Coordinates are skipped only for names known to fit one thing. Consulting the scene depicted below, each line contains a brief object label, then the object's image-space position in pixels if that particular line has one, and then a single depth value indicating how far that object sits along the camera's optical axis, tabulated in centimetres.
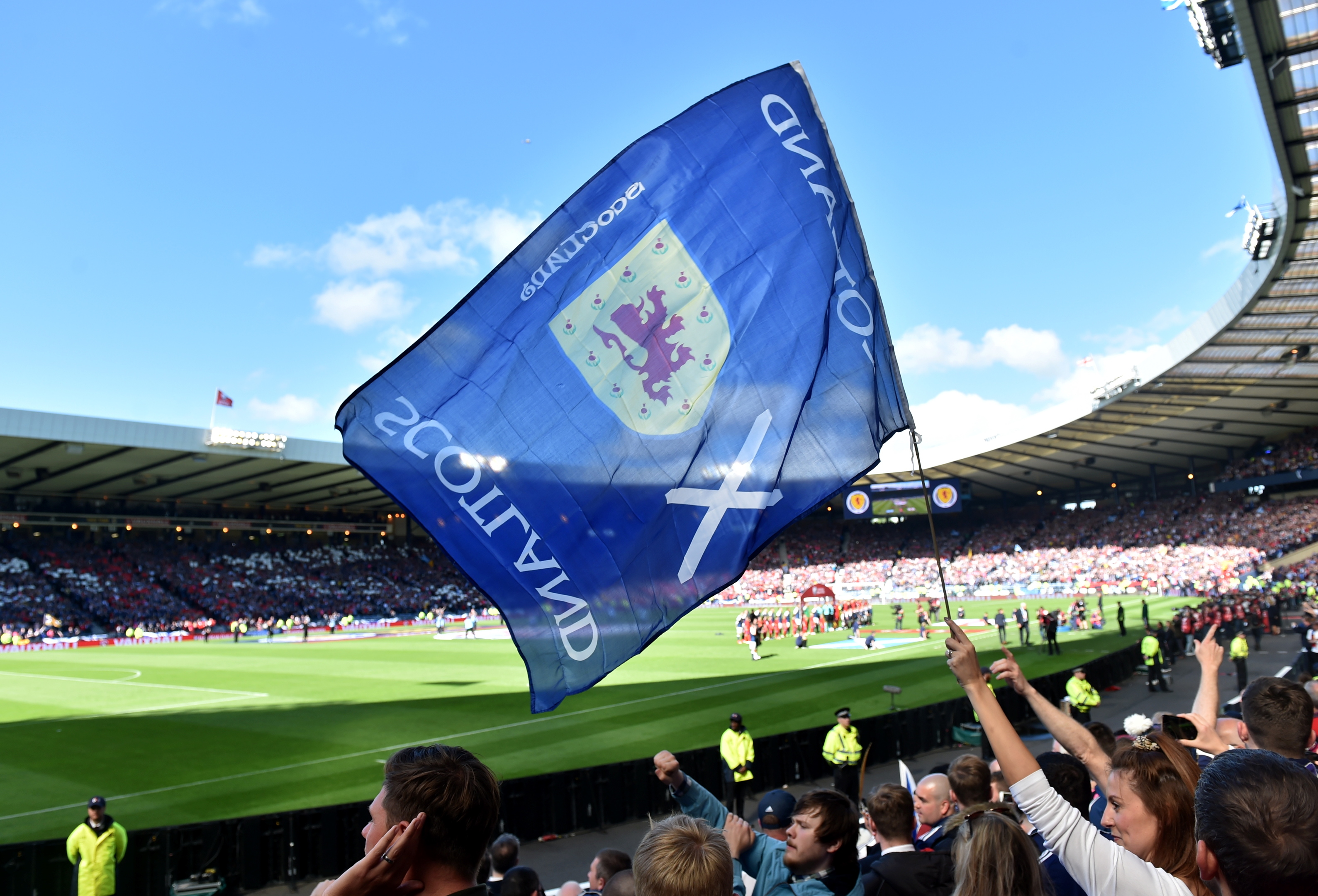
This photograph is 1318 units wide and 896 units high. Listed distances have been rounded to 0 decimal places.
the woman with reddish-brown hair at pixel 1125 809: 275
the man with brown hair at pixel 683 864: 238
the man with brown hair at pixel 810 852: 334
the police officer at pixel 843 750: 1215
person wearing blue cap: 493
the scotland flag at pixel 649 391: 511
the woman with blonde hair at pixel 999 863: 242
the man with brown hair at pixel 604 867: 495
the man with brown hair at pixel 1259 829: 196
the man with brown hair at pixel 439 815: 226
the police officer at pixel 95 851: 892
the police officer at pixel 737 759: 1173
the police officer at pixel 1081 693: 1527
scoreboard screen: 6775
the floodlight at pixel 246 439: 5153
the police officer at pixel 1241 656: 1883
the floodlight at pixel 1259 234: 2806
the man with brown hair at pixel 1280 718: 384
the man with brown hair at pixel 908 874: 342
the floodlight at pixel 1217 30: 2069
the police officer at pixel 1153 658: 2009
